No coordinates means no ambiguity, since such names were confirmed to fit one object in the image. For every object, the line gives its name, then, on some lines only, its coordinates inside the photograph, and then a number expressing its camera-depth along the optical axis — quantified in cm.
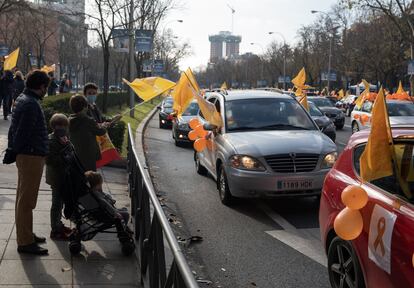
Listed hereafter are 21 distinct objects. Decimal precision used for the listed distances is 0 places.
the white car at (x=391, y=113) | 1573
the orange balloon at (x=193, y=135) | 1094
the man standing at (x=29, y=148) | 528
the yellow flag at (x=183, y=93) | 1062
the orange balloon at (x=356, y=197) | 404
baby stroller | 559
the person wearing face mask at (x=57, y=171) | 591
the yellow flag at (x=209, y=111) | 952
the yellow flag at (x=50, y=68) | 2162
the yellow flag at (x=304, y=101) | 1677
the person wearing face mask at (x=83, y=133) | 687
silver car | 785
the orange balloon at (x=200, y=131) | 1036
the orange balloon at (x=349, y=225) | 410
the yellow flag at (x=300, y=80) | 2227
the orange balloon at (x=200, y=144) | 1026
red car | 364
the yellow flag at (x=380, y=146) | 395
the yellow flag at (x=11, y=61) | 1911
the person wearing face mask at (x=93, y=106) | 801
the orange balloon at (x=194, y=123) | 1124
